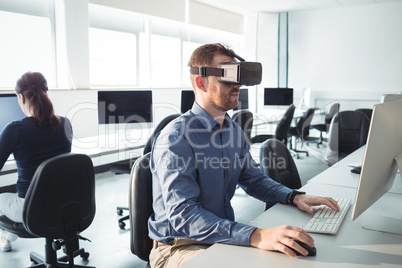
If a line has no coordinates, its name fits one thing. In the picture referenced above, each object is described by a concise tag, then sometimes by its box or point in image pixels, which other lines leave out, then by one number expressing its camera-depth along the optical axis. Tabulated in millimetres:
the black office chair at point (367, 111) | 4576
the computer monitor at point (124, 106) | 3869
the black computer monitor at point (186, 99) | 4395
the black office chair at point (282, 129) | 5307
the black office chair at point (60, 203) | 1818
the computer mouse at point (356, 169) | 2191
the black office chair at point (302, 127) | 6117
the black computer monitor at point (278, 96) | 6793
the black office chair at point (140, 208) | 1428
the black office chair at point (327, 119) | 6586
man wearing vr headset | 1194
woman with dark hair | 2115
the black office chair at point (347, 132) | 3518
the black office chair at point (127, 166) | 3107
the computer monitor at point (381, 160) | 1129
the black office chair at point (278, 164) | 1946
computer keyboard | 1288
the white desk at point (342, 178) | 1952
